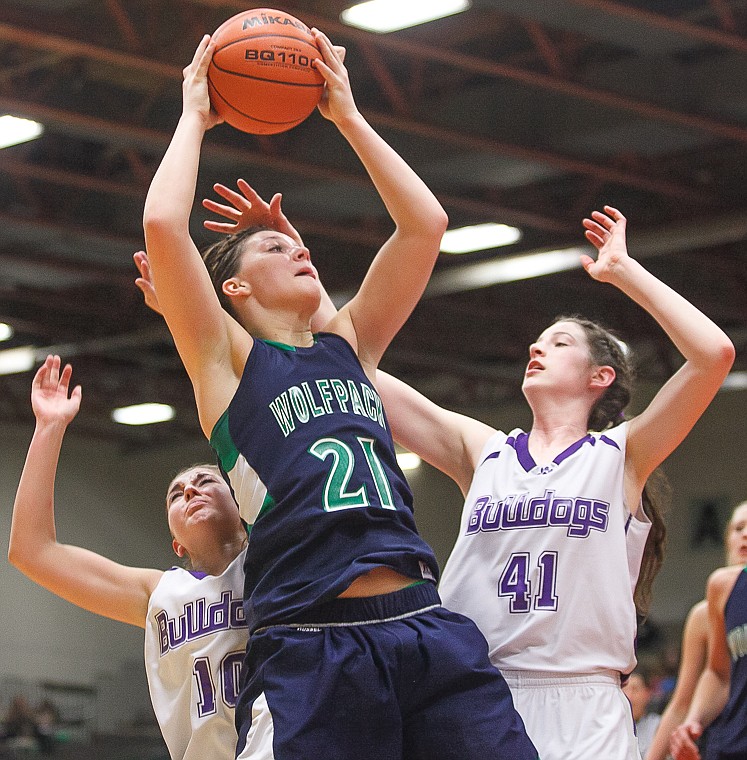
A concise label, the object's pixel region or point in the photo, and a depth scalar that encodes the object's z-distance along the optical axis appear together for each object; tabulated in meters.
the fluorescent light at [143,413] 21.47
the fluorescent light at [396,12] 9.37
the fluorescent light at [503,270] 14.10
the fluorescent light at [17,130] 11.37
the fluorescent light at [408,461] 22.67
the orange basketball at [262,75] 3.67
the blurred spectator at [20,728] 17.64
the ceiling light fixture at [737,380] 18.78
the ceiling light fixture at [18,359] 18.42
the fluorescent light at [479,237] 13.71
